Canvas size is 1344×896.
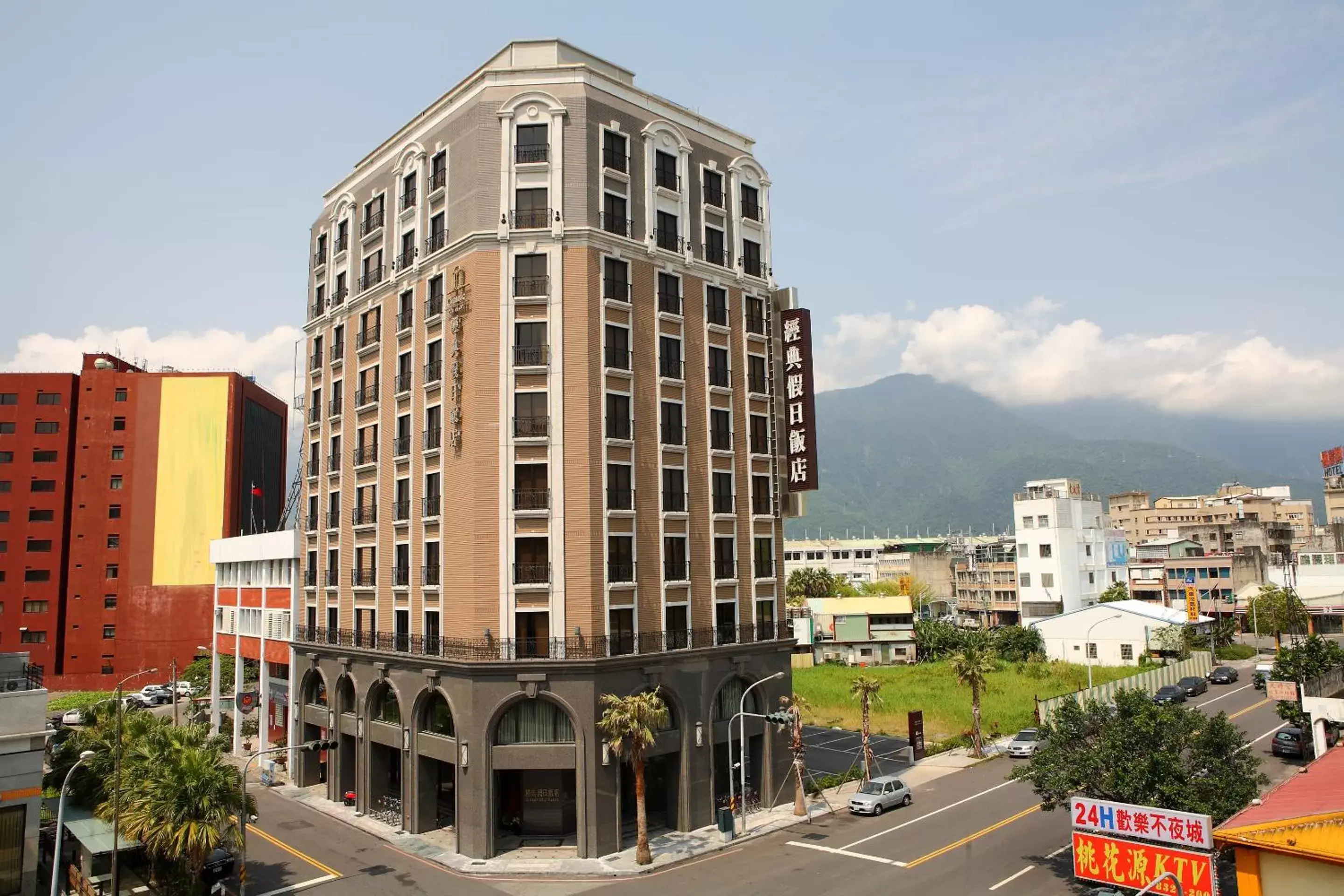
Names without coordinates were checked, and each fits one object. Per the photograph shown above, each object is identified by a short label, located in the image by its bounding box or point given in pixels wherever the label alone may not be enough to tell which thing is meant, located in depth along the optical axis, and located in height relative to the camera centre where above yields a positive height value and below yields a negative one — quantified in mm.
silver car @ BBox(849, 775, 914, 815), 46406 -12091
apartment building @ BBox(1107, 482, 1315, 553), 145500 +6216
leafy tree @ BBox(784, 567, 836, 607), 139625 -2385
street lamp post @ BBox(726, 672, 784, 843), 42719 -8090
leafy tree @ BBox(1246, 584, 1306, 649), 101050 -6433
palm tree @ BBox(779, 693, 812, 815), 46656 -9429
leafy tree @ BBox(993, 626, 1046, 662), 101938 -9319
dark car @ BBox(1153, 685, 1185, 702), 72812 -11109
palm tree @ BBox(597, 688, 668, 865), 39438 -6762
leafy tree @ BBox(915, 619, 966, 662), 109438 -9075
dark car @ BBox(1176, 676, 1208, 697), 78250 -11186
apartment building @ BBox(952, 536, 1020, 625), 135375 -3152
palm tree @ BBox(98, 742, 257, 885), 32500 -8176
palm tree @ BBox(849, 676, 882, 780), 51531 -7538
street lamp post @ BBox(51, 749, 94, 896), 32594 -8786
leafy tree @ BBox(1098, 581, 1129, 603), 120938 -4481
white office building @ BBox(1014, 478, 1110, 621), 119188 +1783
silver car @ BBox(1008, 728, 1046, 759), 56531 -11591
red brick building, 96250 +8626
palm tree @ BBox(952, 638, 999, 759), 59719 -7027
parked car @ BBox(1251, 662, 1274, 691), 56969 -8041
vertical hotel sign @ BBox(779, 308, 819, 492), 51719 +9734
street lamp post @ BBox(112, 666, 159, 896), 31984 -8426
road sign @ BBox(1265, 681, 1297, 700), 43688 -6555
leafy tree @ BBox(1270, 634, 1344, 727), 45281 -5506
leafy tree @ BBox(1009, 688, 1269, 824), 31328 -7423
